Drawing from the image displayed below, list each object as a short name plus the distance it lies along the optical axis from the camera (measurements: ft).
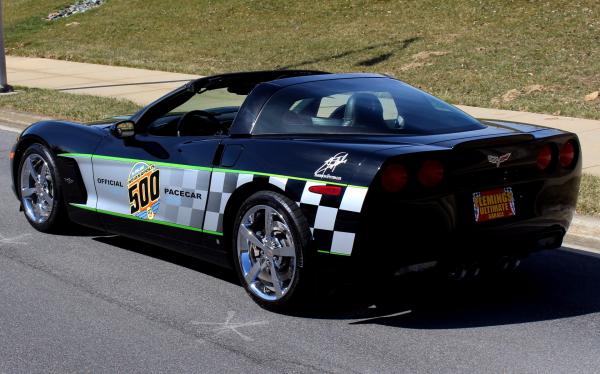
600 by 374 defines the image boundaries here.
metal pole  56.43
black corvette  16.99
